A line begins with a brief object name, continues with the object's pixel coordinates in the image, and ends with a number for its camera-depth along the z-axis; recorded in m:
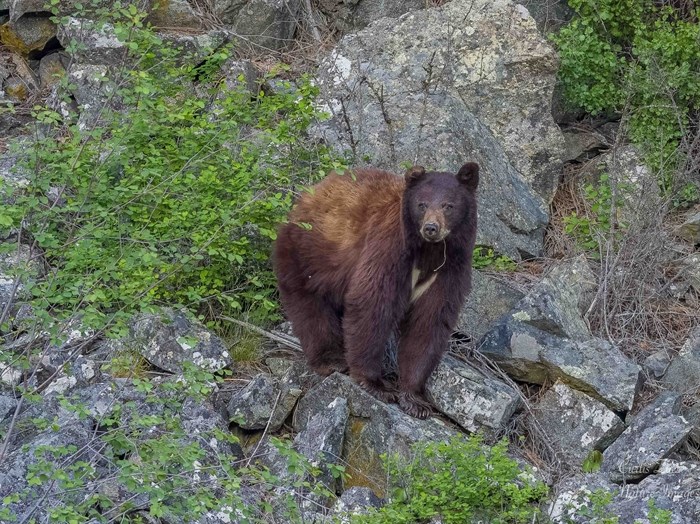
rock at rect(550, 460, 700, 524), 13.94
